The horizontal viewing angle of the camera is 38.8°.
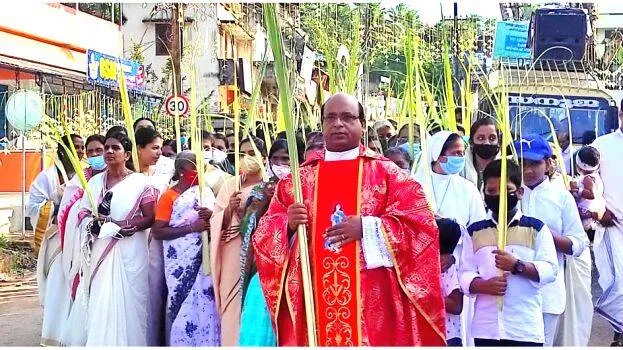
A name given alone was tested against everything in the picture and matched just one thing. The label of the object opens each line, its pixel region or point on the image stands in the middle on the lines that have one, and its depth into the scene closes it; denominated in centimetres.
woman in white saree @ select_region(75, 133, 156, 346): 508
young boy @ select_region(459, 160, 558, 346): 397
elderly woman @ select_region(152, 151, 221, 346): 496
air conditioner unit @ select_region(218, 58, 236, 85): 2425
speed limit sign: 862
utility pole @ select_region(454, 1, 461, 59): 868
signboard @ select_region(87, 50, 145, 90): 1591
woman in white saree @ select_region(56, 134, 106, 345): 555
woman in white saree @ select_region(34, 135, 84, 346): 620
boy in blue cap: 440
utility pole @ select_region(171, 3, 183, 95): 1306
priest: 369
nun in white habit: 461
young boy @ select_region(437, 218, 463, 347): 398
